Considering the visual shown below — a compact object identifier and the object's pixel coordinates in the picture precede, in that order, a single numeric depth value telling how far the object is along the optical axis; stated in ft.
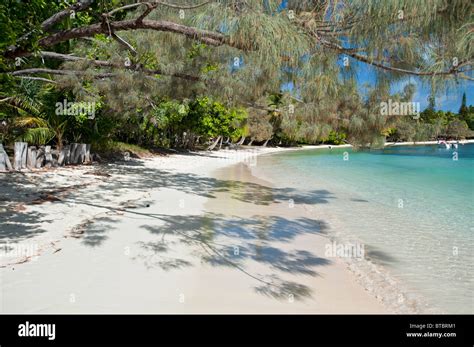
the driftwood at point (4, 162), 31.22
